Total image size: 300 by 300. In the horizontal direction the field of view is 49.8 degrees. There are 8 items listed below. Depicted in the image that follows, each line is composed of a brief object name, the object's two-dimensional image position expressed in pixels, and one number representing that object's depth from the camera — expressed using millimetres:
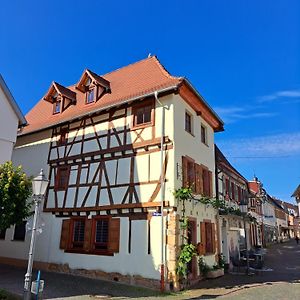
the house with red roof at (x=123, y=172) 12961
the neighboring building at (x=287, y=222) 59034
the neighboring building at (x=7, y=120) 12969
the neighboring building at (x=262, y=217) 34294
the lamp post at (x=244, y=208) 19442
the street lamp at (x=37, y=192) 7949
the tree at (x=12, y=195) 10414
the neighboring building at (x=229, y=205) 17969
